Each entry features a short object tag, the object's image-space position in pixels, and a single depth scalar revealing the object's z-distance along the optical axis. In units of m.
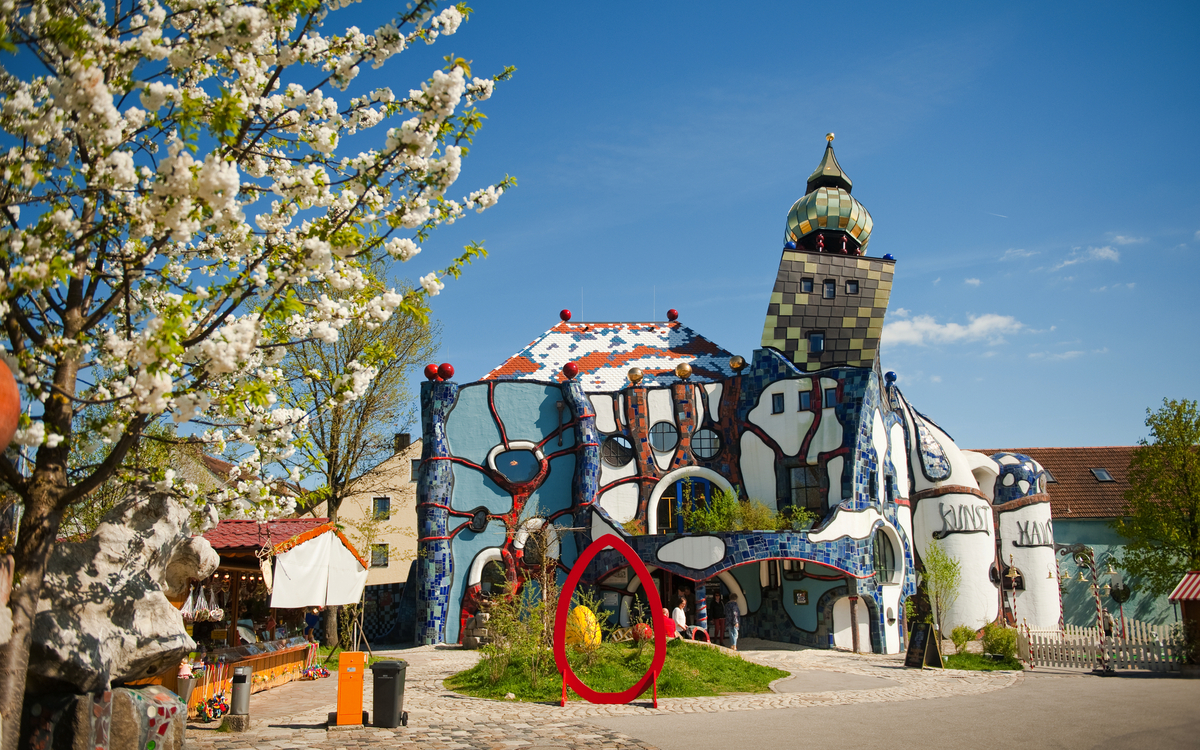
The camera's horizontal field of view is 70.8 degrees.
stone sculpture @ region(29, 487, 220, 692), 6.36
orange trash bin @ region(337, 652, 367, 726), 9.38
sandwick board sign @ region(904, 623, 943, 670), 16.70
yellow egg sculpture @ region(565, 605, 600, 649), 14.55
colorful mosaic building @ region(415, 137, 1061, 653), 21.52
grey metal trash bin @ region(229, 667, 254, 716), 9.38
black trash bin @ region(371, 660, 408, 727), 9.45
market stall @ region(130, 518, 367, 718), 11.92
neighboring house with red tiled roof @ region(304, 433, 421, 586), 32.19
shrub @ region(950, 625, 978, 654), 19.27
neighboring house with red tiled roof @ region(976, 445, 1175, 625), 28.69
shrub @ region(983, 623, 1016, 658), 17.34
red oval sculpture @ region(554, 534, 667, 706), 11.16
